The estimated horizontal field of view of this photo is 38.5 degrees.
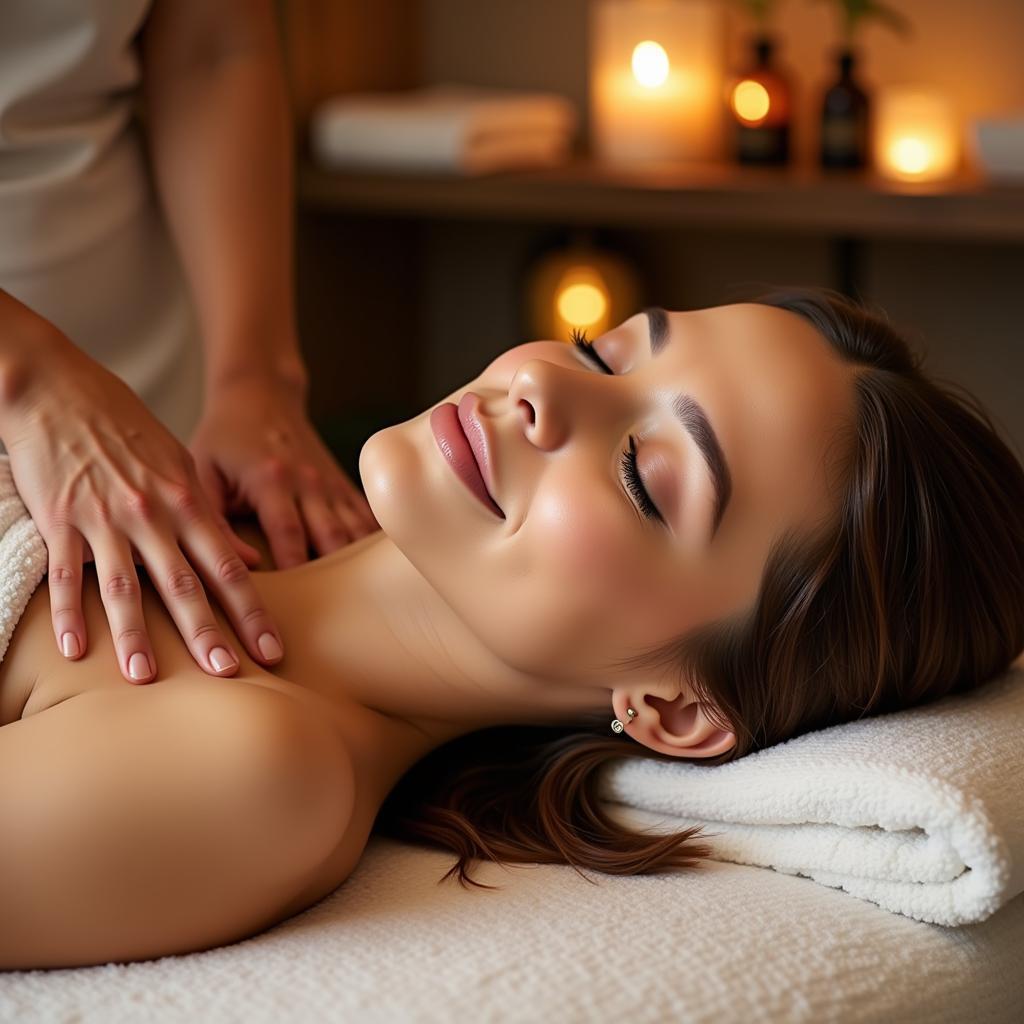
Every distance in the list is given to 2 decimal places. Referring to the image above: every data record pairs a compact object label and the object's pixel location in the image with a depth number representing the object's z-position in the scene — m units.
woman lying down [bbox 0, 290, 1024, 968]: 1.16
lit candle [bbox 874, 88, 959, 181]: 2.71
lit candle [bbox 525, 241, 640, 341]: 3.15
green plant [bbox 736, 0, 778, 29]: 2.75
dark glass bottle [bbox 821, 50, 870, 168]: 2.73
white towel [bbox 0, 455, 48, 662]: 1.22
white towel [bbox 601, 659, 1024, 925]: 1.12
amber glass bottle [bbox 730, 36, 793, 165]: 2.81
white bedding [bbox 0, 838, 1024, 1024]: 0.99
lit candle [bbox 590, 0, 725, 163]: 2.80
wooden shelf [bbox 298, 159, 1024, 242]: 2.44
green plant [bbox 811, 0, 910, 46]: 2.66
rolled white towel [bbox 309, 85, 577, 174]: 2.81
